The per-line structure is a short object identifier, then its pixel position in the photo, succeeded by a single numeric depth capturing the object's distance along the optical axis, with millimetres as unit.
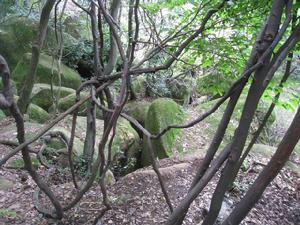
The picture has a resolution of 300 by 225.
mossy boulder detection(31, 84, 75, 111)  8055
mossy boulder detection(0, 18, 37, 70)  9906
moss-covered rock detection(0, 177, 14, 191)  3984
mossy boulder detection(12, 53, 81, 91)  8820
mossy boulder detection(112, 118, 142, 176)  6167
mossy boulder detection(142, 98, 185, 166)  6733
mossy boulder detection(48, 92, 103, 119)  7539
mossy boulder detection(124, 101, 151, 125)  8320
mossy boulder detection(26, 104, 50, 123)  7223
